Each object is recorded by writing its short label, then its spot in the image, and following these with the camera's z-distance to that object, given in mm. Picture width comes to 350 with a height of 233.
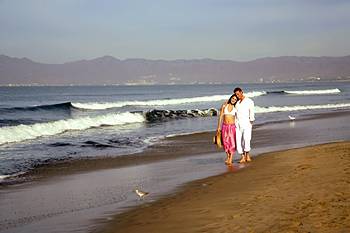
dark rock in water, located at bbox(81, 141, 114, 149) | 16516
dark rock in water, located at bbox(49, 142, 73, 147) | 16905
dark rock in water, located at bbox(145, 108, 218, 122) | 32250
